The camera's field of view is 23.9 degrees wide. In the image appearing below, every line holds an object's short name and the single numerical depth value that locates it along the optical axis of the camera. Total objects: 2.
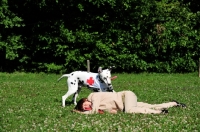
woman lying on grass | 13.04
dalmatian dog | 14.86
